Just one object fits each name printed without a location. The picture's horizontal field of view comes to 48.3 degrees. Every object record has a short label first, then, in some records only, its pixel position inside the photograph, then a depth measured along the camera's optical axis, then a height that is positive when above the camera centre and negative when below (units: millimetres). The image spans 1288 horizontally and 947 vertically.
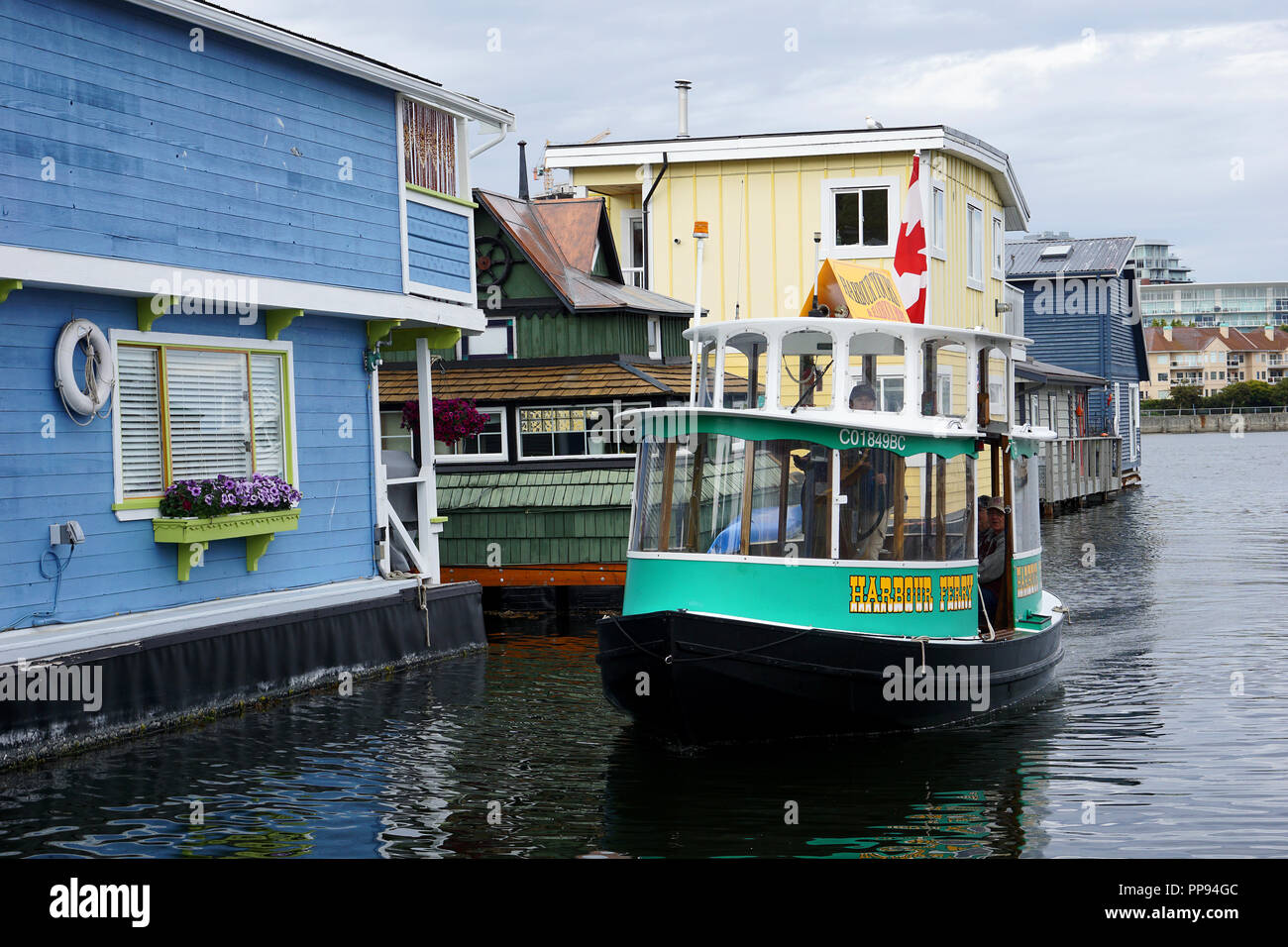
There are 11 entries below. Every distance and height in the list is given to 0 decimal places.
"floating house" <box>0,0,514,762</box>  12578 +1139
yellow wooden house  27266 +4552
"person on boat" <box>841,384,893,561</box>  12492 -598
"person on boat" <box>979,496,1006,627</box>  15078 -1310
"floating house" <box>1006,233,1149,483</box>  55125 +4643
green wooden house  21453 +620
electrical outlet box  12711 -707
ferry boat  12234 -1052
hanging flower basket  20656 +334
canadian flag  14547 +1691
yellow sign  13586 +1347
